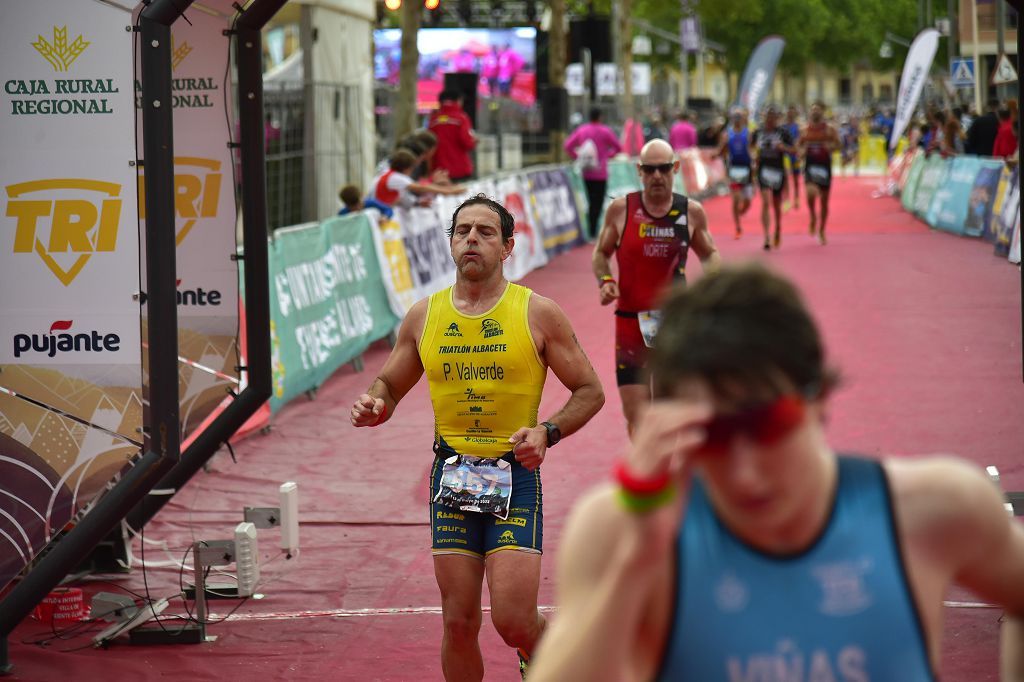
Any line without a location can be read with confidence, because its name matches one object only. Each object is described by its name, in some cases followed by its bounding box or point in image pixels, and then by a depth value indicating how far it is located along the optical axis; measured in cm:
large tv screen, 4884
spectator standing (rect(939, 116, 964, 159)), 2762
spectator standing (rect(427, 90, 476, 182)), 2084
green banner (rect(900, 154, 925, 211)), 3162
